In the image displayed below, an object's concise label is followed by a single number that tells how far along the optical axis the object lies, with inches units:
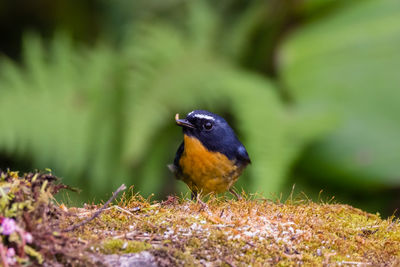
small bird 288.2
